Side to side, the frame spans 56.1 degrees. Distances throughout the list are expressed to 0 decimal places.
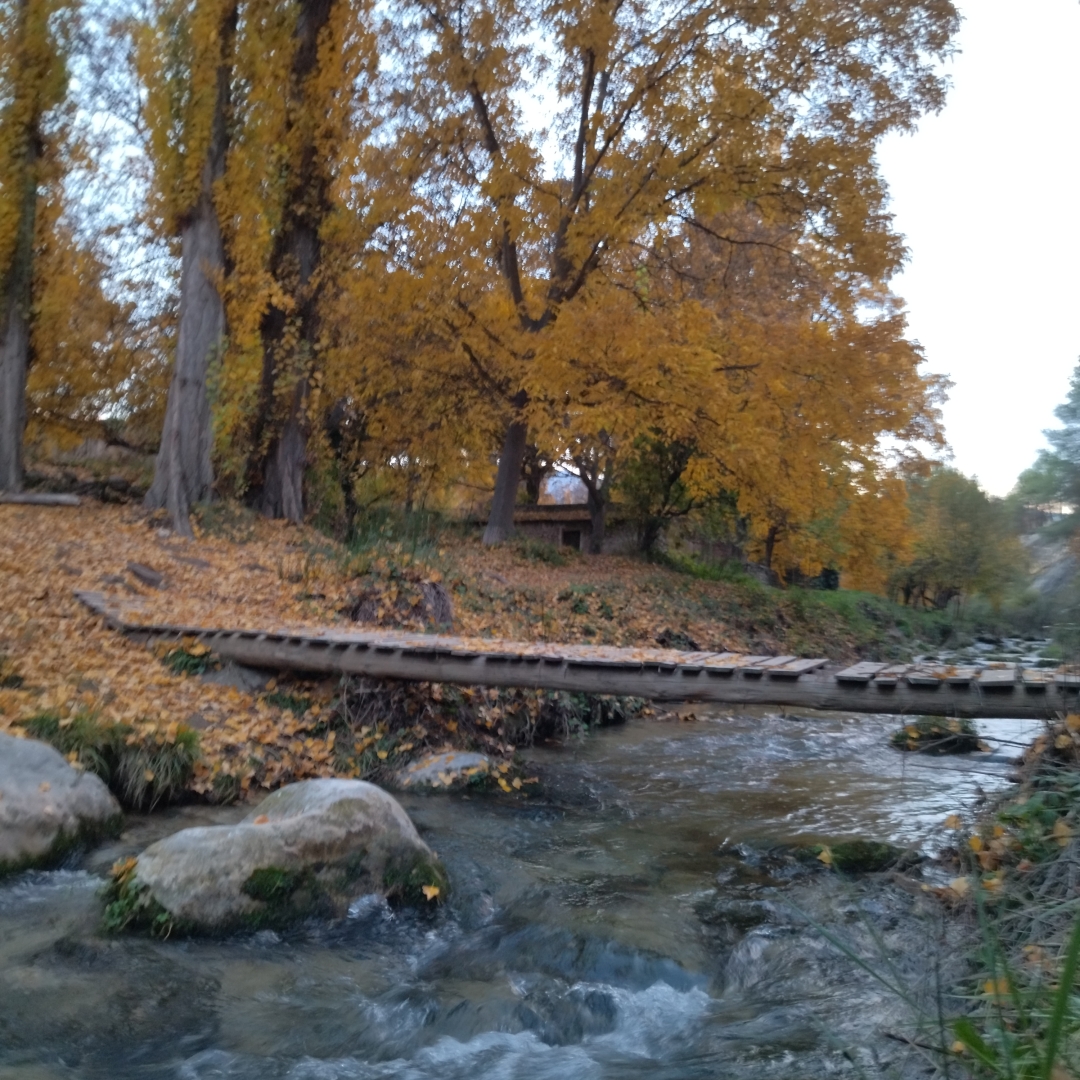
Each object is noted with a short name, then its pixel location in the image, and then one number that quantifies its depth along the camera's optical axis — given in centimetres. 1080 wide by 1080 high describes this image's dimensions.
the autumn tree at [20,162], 1476
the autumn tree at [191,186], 1408
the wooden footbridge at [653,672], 649
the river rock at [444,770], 836
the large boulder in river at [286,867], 511
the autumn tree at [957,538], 2895
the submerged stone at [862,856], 639
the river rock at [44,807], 567
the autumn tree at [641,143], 1573
